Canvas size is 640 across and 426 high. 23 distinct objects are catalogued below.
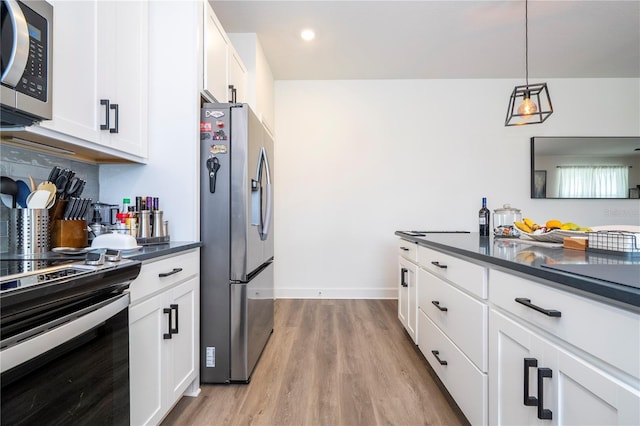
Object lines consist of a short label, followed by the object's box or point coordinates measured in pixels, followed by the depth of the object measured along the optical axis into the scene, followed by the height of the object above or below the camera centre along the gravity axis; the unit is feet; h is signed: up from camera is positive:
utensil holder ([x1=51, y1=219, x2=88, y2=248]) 4.21 -0.33
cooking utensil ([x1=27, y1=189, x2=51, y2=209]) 4.00 +0.15
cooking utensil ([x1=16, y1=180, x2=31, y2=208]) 4.15 +0.22
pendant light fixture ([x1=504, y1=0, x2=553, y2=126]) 7.25 +2.78
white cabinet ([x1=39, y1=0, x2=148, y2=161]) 3.93 +2.02
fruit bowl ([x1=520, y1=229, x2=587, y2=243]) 4.87 -0.41
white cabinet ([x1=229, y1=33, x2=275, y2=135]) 9.61 +4.71
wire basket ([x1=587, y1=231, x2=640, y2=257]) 3.50 -0.38
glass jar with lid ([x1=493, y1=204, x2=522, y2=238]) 6.46 -0.25
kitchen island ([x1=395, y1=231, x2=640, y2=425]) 2.17 -1.20
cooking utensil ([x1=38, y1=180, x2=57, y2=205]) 4.17 +0.32
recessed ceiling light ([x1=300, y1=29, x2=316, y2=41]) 9.41 +5.53
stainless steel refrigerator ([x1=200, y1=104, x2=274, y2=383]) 5.94 -0.62
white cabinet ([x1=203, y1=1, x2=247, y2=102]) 6.30 +3.48
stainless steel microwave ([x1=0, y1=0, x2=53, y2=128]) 3.09 +1.60
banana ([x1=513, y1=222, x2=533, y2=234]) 6.13 -0.32
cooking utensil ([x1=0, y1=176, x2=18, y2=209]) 3.99 +0.30
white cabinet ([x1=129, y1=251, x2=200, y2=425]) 3.90 -1.89
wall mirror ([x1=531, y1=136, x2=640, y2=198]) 12.43 +1.83
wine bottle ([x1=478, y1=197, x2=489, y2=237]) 6.96 -0.25
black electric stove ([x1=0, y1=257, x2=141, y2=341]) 2.00 -0.59
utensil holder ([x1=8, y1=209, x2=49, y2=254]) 3.90 -0.27
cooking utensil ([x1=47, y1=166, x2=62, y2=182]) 4.44 +0.52
